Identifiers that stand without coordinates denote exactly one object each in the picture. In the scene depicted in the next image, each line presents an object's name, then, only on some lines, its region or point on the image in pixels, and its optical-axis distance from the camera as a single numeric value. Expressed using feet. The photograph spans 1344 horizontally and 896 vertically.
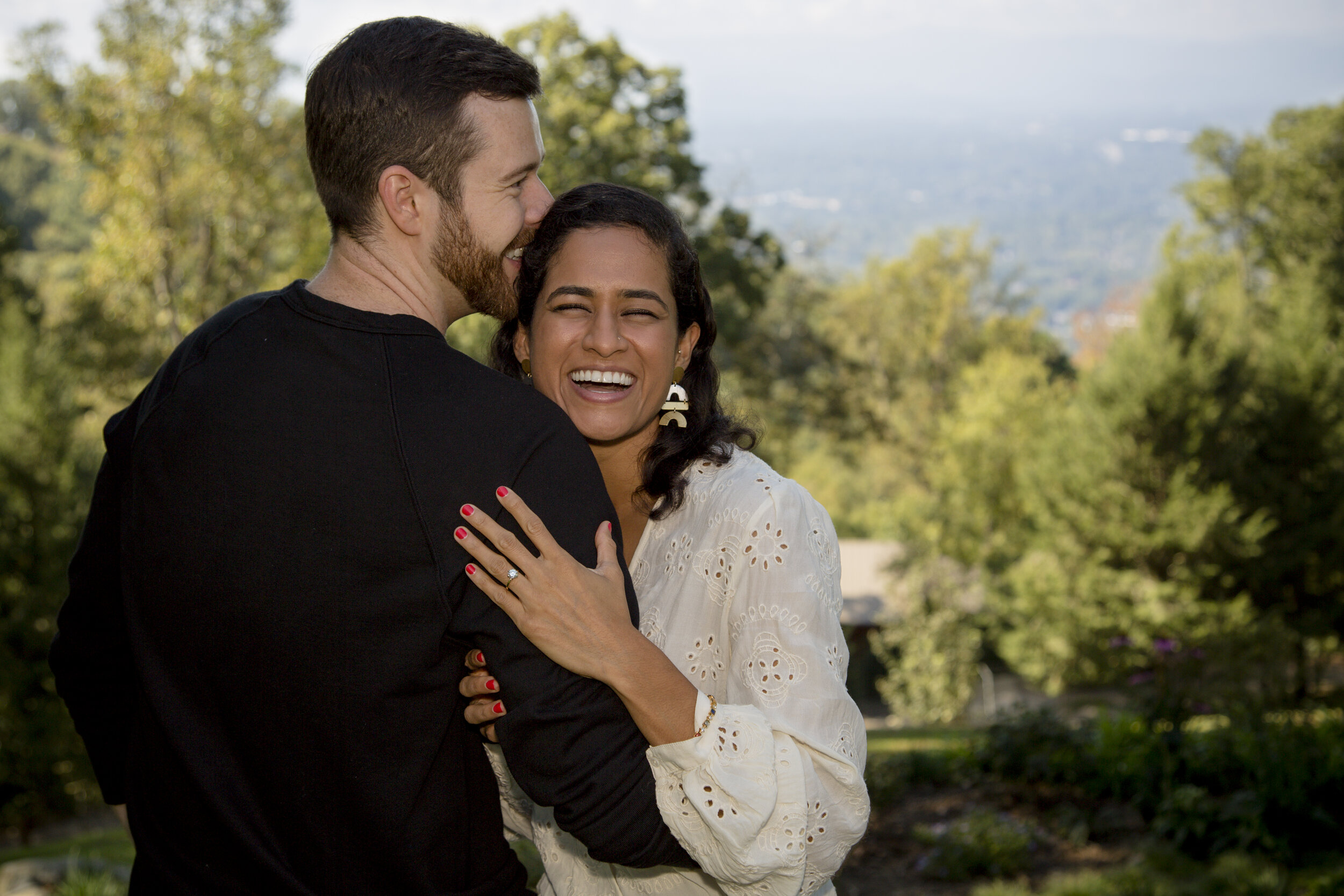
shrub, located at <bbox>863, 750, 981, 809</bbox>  24.88
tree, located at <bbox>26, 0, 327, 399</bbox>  56.75
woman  5.27
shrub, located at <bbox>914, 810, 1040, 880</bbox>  19.67
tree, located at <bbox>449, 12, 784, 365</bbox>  57.93
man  4.82
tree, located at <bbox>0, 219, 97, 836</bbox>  38.93
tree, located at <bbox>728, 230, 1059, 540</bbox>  117.70
